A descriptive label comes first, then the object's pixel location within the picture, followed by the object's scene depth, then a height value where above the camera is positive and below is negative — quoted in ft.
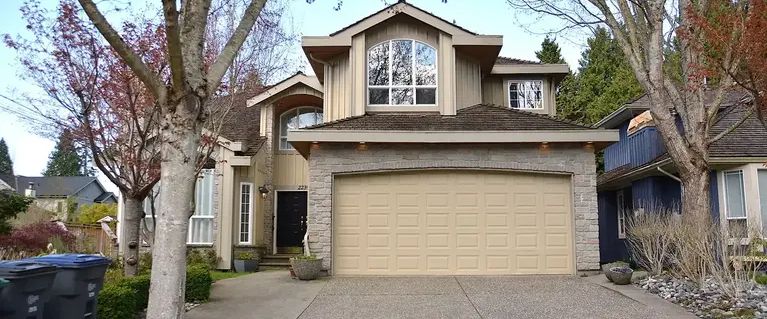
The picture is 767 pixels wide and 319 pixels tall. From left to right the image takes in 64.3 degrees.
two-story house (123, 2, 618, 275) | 40.52 +1.87
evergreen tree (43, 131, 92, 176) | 210.79 +20.11
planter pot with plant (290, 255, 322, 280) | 38.32 -2.83
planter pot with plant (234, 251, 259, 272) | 49.70 -3.23
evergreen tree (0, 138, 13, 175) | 193.95 +21.72
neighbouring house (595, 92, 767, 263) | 43.45 +3.45
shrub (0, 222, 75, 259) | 40.50 -1.13
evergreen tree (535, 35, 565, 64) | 102.01 +28.20
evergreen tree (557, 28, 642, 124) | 92.53 +21.16
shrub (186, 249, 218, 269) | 48.19 -2.67
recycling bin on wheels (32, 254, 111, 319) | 21.99 -2.31
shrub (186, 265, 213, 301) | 31.04 -3.16
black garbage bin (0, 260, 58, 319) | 18.93 -2.04
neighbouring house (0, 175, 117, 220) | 157.07 +10.19
